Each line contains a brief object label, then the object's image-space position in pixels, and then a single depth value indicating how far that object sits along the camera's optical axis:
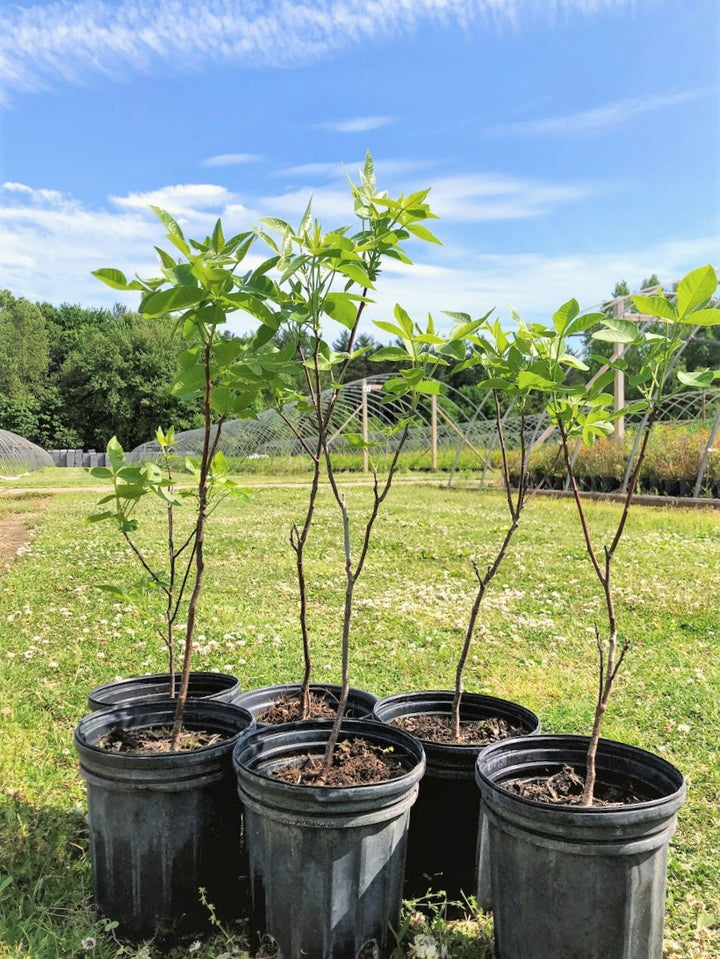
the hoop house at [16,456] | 26.90
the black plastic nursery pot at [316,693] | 2.54
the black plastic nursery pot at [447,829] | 2.13
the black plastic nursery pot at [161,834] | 1.94
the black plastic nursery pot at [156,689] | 2.62
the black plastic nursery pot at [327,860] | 1.72
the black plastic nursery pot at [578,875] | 1.58
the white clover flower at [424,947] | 1.88
